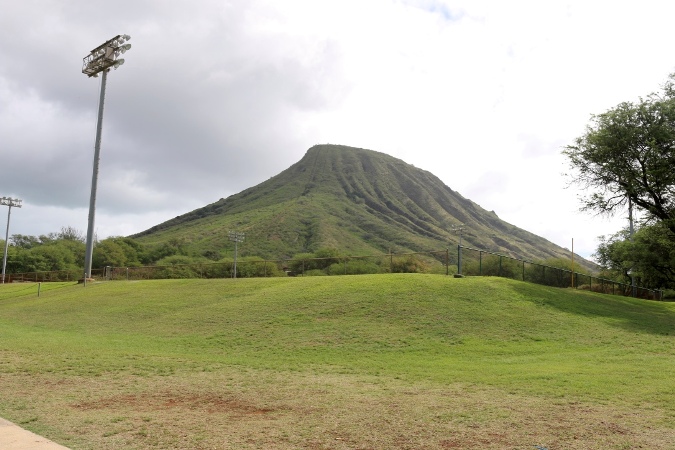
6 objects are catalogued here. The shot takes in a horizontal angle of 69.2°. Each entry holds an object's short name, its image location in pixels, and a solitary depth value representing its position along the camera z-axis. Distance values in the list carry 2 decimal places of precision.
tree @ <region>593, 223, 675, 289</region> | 46.50
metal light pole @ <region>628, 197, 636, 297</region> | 31.64
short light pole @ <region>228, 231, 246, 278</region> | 71.75
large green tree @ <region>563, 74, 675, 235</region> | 28.56
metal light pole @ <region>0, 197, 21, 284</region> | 64.31
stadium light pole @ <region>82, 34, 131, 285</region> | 44.72
